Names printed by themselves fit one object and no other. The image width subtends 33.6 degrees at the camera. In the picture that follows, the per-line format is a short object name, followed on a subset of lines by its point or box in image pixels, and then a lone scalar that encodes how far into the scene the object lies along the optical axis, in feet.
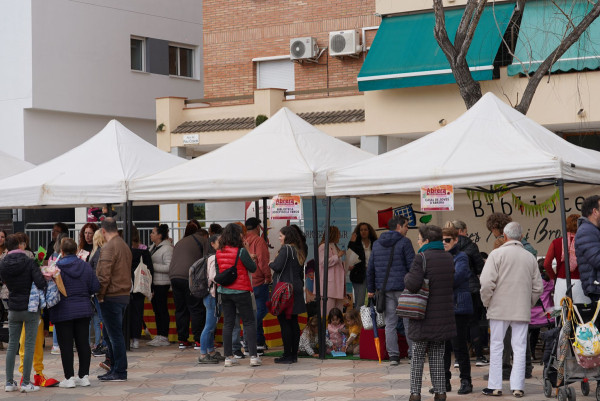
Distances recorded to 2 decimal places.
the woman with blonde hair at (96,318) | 41.14
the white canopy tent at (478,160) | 36.11
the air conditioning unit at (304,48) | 85.40
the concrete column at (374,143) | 75.72
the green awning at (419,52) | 67.92
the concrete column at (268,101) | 80.28
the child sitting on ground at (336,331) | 43.88
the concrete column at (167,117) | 87.20
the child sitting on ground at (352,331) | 43.60
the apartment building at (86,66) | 98.12
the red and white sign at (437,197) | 37.52
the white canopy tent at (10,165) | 62.03
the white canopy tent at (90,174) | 47.83
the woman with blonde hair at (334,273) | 45.93
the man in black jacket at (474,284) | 36.40
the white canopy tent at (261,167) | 43.47
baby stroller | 30.96
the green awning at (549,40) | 64.85
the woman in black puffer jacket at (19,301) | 35.27
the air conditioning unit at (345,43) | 83.37
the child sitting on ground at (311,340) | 44.01
